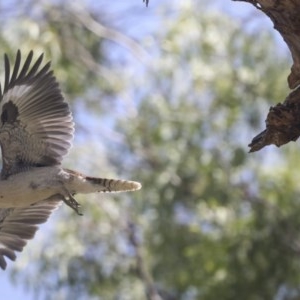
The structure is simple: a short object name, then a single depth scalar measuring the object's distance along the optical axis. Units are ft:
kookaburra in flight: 48.70
